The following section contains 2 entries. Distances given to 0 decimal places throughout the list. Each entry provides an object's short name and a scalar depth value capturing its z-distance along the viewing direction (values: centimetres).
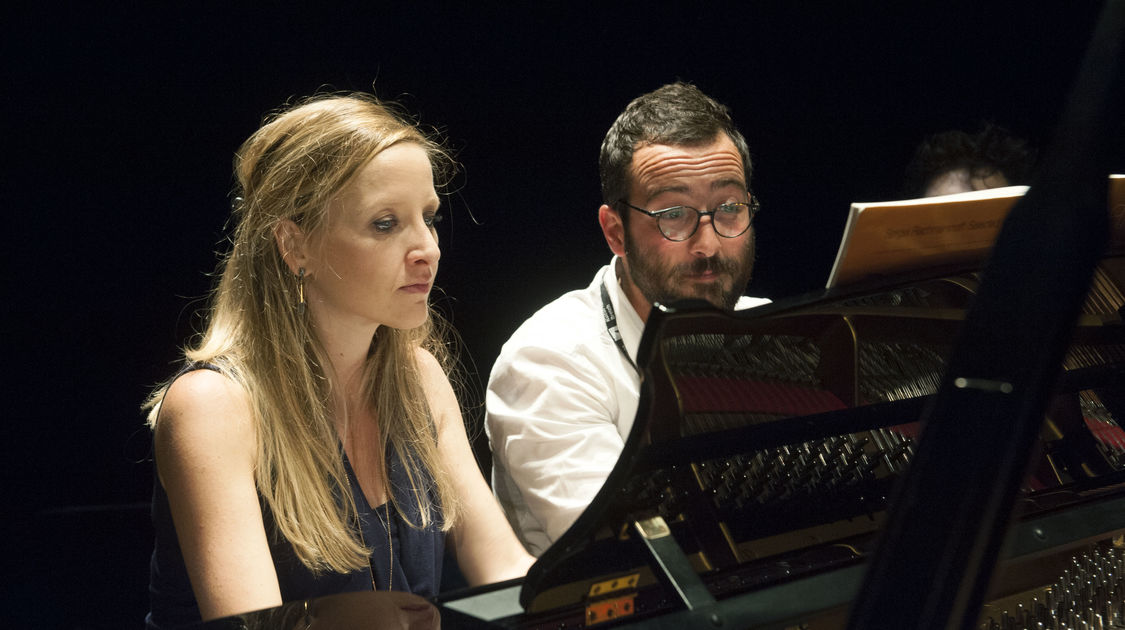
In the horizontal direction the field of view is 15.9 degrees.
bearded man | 387
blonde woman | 364
